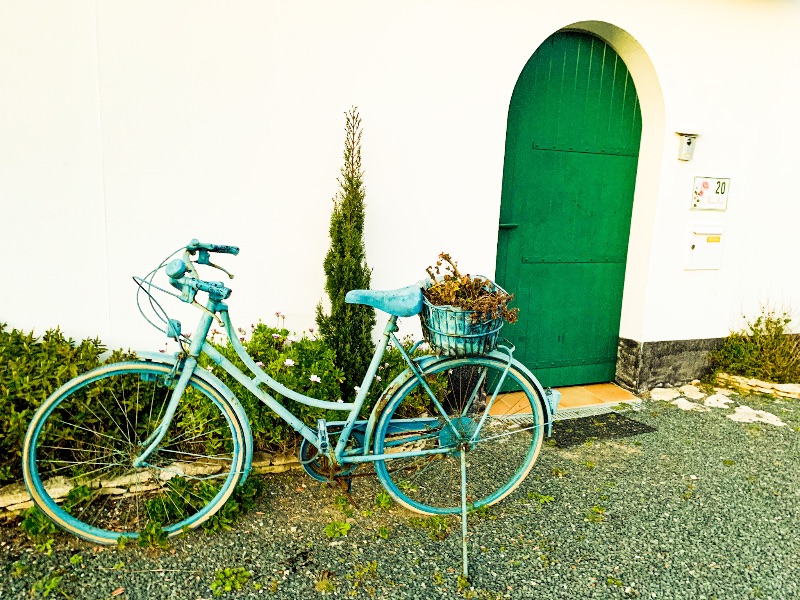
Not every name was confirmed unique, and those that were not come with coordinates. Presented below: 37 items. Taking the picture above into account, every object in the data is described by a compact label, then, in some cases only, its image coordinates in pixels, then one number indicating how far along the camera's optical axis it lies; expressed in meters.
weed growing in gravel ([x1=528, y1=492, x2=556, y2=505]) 3.48
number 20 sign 5.22
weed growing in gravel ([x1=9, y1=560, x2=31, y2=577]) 2.66
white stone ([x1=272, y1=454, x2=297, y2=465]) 3.64
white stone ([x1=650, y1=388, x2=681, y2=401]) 5.29
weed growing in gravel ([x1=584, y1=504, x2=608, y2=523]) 3.32
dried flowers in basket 2.84
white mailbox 5.29
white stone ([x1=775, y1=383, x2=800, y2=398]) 5.39
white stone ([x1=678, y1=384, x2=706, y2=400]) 5.32
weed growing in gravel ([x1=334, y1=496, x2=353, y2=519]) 3.28
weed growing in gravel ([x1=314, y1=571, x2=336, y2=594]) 2.67
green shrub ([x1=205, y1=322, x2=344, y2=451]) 3.44
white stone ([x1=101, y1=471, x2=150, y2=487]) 3.21
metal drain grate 4.82
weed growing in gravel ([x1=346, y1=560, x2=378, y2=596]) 2.72
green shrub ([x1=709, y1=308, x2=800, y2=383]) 5.53
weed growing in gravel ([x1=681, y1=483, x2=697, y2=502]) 3.59
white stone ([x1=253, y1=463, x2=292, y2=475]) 3.61
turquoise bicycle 2.76
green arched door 4.83
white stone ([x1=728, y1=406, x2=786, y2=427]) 4.82
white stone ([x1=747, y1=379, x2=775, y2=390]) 5.43
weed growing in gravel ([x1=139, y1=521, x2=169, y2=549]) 2.86
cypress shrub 3.95
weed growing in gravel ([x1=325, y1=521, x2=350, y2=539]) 3.07
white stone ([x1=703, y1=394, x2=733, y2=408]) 5.14
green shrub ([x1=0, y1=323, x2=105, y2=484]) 3.01
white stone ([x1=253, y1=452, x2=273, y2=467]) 3.59
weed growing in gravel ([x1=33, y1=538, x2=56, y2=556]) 2.80
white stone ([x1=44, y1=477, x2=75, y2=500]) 3.12
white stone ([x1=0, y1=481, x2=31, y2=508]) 3.02
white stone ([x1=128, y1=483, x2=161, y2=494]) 3.26
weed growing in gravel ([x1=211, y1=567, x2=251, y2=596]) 2.64
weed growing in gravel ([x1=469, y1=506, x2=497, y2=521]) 3.30
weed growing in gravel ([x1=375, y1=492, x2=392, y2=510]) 3.34
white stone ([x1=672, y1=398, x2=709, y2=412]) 5.07
